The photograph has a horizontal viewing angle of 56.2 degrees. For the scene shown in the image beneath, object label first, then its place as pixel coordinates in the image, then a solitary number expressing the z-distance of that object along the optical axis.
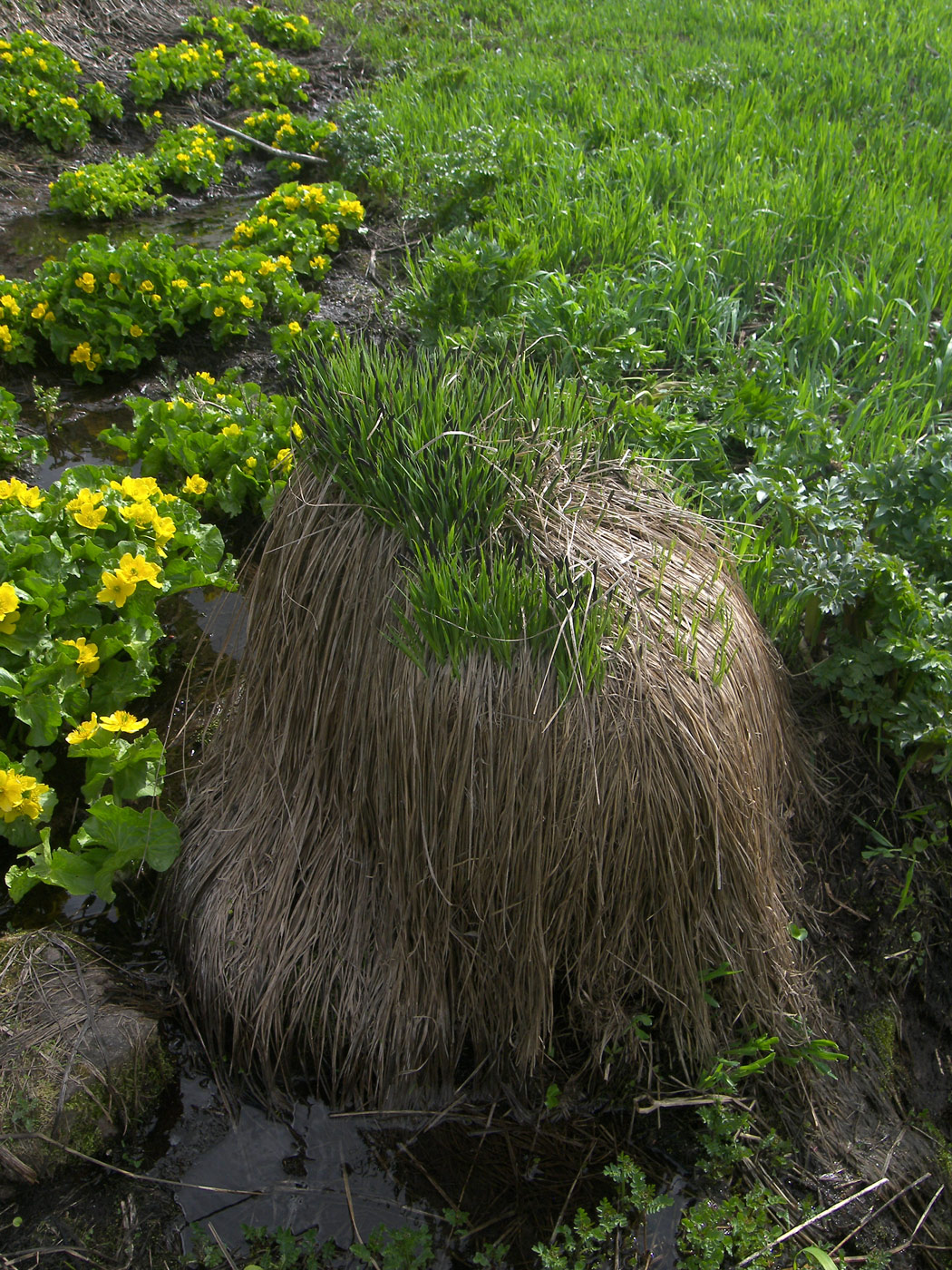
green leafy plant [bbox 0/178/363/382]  3.83
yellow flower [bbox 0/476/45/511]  2.47
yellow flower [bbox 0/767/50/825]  1.96
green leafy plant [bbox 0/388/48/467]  3.26
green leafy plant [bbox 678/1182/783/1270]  1.56
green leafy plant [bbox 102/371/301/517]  3.05
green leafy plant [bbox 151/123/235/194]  5.47
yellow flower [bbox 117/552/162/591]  2.27
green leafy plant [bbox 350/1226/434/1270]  1.56
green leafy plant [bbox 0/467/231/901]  1.98
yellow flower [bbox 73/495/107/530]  2.39
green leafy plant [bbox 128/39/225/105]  6.21
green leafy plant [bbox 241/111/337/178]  5.67
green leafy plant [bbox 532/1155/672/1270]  1.54
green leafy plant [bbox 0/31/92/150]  5.67
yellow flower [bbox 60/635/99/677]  2.24
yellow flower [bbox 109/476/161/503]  2.52
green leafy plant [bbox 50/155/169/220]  5.02
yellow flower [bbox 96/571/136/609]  2.27
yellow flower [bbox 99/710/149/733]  2.06
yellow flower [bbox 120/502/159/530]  2.46
